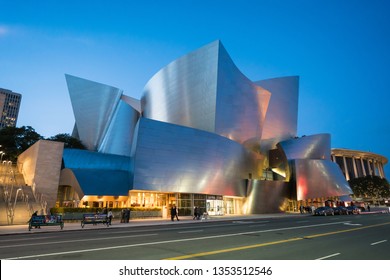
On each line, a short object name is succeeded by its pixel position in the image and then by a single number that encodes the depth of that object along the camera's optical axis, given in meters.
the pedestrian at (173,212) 27.49
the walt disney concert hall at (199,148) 35.06
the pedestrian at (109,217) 22.81
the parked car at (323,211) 38.56
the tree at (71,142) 61.18
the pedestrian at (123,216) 26.39
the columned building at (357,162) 131.38
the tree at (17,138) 58.94
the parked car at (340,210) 42.72
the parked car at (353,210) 44.59
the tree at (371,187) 95.81
